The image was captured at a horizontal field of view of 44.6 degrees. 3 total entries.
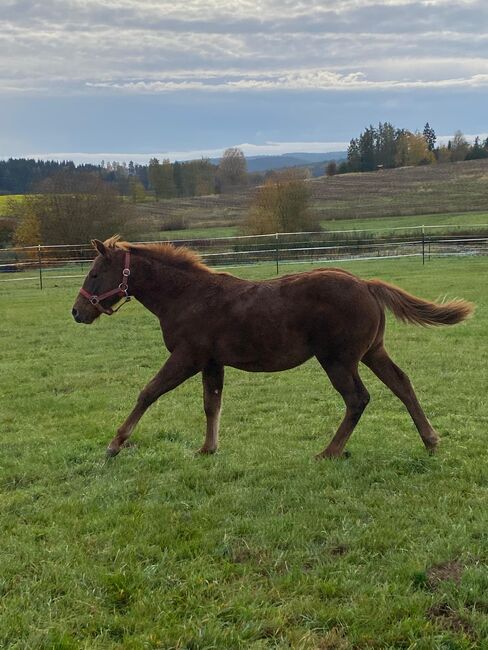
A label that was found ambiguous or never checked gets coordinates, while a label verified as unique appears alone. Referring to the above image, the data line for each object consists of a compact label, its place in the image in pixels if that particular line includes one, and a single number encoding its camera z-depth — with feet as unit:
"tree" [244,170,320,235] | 133.39
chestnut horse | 17.39
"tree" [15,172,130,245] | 122.21
